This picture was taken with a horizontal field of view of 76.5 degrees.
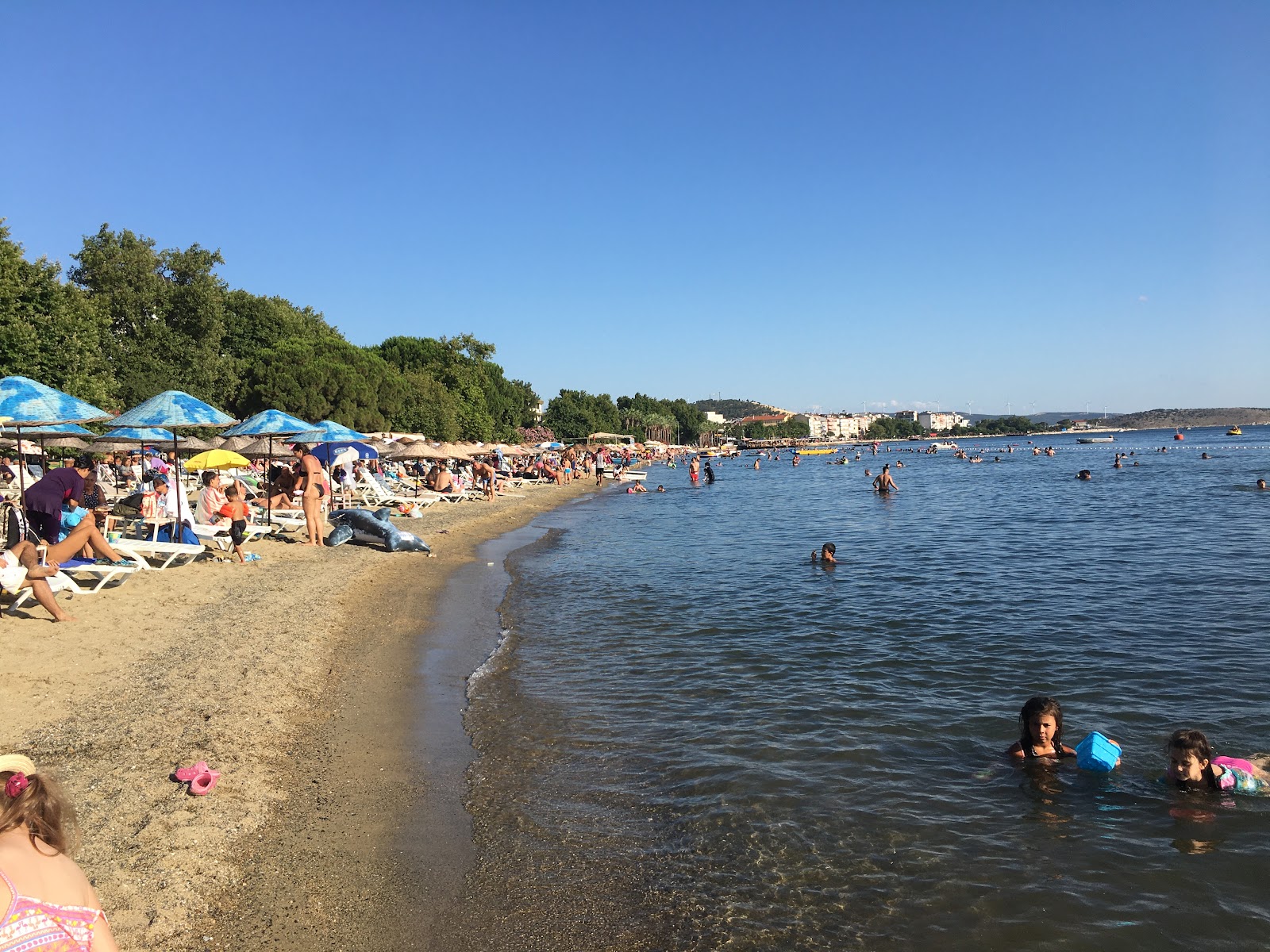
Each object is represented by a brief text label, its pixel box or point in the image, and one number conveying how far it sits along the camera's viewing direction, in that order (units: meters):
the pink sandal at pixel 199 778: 5.36
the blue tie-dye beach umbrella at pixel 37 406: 9.74
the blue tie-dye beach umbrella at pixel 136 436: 20.17
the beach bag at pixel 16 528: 10.25
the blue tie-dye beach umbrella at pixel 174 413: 12.33
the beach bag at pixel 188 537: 13.02
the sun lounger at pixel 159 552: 11.06
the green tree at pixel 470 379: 61.28
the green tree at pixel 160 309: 40.06
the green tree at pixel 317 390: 41.09
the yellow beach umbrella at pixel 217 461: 17.62
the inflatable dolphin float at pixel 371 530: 17.11
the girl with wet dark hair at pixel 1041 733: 6.36
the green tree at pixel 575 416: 101.81
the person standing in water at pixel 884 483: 36.75
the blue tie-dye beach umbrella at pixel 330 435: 18.16
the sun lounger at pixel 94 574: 9.46
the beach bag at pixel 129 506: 17.95
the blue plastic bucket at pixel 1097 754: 6.03
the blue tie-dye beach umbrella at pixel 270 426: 16.14
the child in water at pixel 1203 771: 5.78
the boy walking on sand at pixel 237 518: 13.82
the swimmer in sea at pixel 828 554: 16.73
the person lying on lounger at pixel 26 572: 8.08
